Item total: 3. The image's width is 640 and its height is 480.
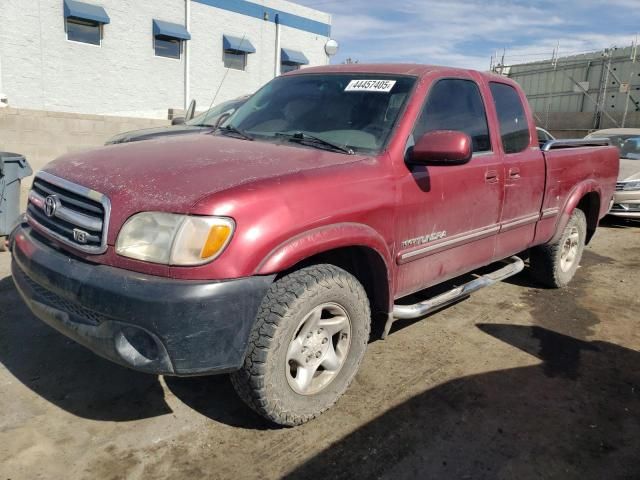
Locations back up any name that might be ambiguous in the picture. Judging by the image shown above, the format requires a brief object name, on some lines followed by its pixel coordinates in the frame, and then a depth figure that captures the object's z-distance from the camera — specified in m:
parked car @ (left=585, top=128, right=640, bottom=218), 8.49
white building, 13.70
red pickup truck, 2.26
